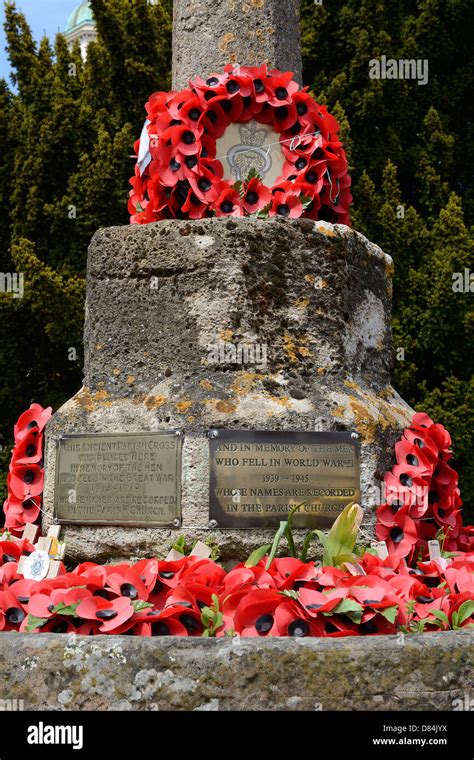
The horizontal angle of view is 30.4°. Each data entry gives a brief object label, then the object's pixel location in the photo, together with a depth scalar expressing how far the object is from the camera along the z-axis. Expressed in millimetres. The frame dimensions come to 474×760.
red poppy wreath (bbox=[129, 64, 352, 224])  3807
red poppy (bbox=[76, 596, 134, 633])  2496
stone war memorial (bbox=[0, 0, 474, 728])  2602
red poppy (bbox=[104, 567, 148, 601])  2732
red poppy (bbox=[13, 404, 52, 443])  4027
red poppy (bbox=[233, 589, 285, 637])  2500
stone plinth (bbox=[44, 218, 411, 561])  3344
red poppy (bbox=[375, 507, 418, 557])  3436
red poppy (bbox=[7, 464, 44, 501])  3920
